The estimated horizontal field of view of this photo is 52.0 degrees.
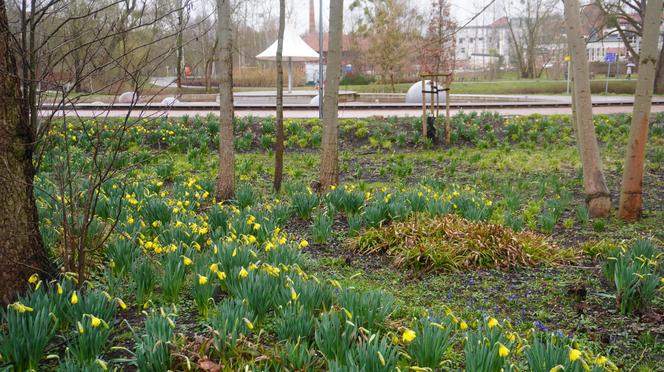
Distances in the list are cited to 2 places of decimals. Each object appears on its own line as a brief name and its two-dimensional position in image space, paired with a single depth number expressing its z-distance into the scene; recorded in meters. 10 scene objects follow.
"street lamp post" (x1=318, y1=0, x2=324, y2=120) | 15.25
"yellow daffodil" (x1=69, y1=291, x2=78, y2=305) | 3.26
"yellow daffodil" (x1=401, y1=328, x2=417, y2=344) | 2.87
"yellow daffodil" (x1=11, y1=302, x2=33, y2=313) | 3.15
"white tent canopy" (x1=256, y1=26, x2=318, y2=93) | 24.55
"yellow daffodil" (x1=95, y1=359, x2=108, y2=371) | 2.80
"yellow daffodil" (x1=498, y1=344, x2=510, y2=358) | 2.76
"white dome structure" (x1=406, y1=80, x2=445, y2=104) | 22.23
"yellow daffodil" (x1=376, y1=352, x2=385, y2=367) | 2.71
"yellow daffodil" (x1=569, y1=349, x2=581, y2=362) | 2.66
